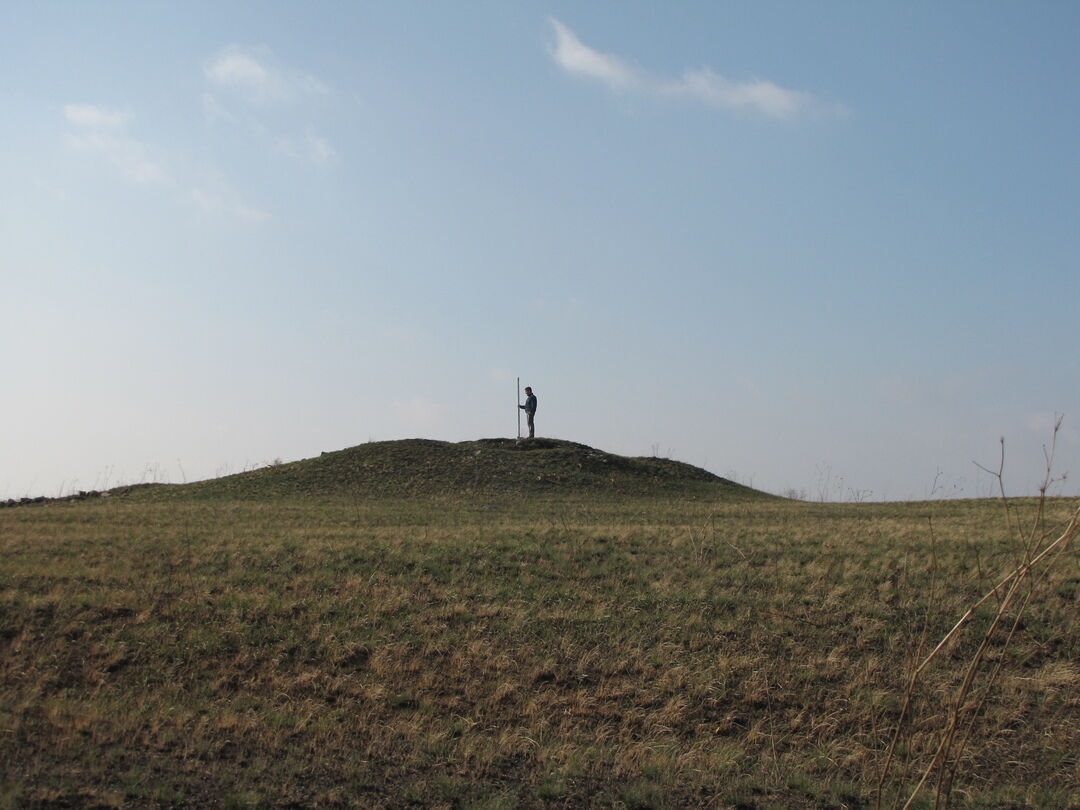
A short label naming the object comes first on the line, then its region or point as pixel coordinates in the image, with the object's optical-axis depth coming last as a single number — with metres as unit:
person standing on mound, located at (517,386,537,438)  41.62
